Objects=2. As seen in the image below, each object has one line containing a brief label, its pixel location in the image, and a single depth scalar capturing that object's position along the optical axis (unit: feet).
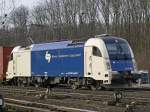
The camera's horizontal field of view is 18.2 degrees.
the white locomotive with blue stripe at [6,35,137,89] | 94.12
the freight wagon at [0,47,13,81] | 138.63
